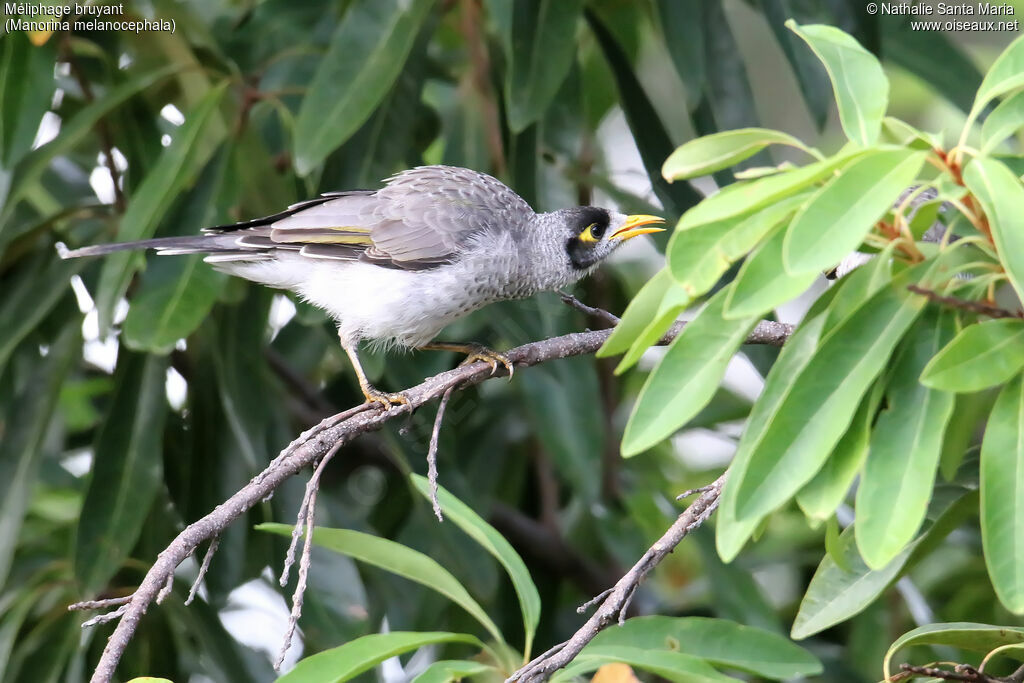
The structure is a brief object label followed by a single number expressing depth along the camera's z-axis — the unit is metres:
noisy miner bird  7.59
